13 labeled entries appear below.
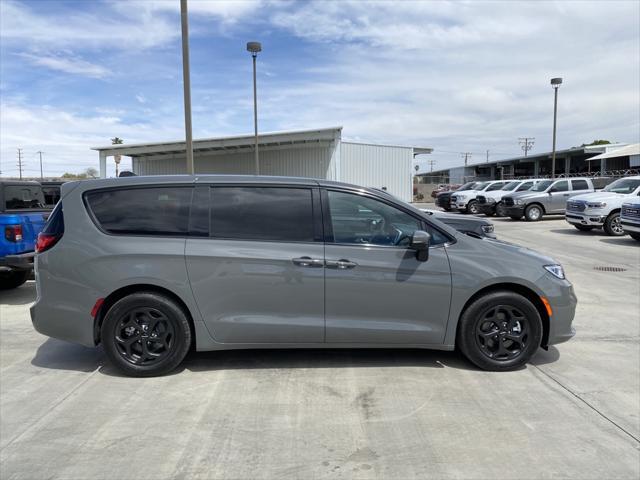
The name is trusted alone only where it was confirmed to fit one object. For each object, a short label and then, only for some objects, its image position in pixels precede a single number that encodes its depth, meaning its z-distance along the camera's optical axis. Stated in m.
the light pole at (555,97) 29.57
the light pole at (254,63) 20.78
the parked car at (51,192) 9.51
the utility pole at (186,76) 10.34
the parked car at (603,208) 16.12
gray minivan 4.36
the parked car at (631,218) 13.44
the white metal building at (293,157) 30.77
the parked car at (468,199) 26.47
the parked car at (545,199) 22.22
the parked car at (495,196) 25.09
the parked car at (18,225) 6.94
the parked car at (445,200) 28.11
